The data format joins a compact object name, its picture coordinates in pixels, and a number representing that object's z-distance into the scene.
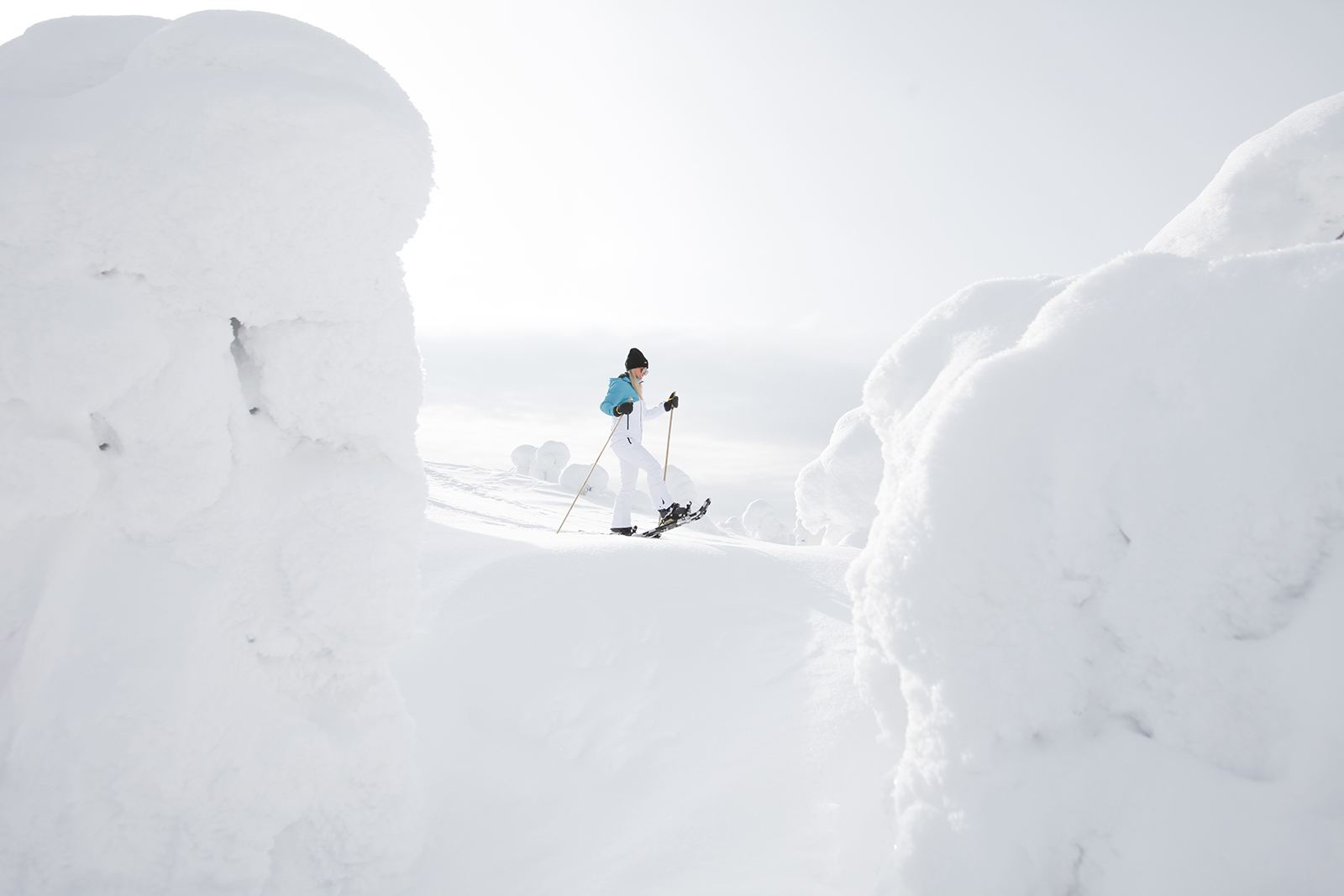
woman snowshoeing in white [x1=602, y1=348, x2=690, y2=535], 7.77
